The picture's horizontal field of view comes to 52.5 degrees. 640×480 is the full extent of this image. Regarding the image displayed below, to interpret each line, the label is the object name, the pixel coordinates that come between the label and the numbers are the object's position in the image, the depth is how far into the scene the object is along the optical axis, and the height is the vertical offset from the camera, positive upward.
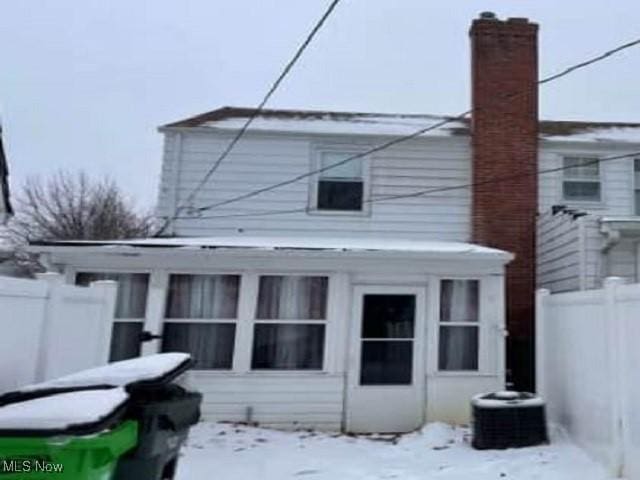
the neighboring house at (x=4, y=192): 11.35 +2.33
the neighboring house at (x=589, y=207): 10.16 +2.92
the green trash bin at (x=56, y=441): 3.45 -0.61
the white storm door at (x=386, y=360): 9.47 -0.21
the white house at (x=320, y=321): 9.47 +0.29
